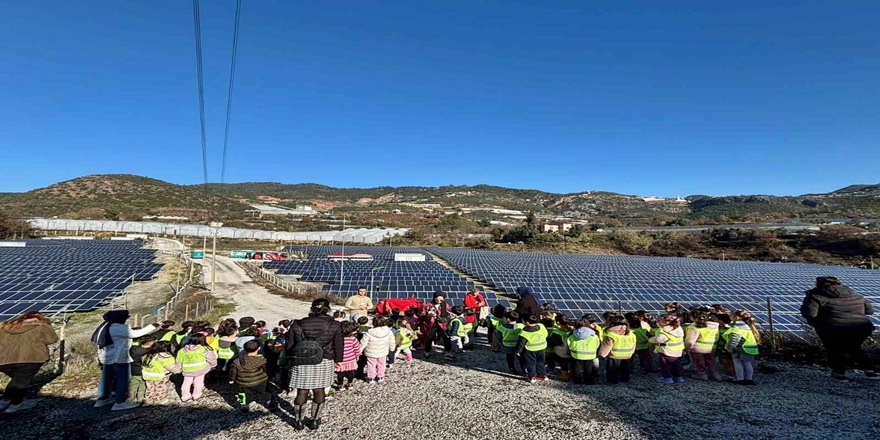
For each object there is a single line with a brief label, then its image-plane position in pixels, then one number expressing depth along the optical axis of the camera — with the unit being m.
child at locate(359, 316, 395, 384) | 6.77
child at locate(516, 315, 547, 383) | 6.90
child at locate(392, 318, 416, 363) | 7.84
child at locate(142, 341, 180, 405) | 5.74
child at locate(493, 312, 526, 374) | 7.27
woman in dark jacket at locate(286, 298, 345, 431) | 5.04
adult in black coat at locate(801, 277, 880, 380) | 6.39
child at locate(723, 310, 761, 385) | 6.73
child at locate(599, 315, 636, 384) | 6.81
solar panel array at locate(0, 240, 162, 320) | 13.91
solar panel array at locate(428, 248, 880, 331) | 16.16
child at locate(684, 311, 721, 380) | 6.93
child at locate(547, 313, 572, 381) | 7.20
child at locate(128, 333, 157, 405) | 5.57
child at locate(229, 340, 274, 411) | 5.49
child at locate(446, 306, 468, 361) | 9.14
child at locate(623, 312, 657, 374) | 7.27
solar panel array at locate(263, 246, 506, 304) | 19.86
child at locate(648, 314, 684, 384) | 6.84
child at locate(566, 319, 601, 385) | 6.71
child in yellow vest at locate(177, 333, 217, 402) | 5.88
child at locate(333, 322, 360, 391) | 6.36
